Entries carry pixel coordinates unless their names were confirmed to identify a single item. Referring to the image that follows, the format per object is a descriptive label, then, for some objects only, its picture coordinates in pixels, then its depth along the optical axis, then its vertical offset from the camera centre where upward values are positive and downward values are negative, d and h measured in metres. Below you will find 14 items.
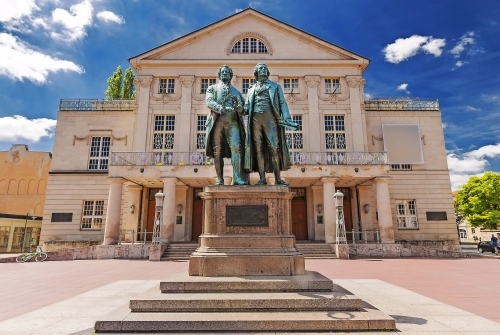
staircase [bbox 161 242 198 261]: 17.09 -1.16
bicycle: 16.80 -1.40
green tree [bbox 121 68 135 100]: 34.50 +16.03
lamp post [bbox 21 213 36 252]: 27.82 -0.53
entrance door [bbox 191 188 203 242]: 22.66 +1.10
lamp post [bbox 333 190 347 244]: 17.56 +0.41
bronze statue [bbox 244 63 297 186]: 6.47 +2.10
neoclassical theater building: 23.02 +7.41
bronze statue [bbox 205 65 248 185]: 6.41 +2.13
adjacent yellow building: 32.84 +5.16
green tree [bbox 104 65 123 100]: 34.03 +15.59
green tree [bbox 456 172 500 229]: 39.16 +3.47
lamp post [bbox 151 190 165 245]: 17.19 +0.57
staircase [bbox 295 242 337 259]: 17.47 -1.11
